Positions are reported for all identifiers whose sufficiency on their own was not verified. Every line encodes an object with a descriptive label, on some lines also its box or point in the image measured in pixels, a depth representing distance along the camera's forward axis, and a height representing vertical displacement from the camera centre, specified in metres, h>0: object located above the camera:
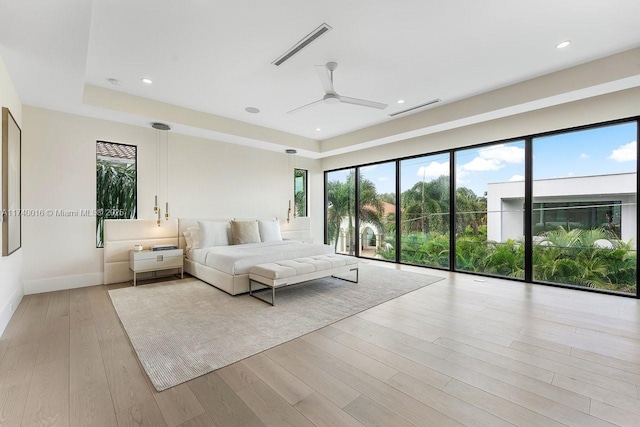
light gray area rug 2.34 -1.17
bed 4.09 -0.63
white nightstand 4.57 -0.78
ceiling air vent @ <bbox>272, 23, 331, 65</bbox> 2.80 +1.81
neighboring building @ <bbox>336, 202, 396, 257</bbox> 6.90 -0.53
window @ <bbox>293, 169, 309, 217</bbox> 7.74 +0.60
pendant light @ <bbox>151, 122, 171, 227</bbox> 5.22 +0.58
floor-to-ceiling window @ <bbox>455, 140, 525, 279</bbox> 4.95 +0.09
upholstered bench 3.71 -0.79
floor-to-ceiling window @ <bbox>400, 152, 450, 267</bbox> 5.86 +0.08
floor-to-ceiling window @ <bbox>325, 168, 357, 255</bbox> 7.74 +0.10
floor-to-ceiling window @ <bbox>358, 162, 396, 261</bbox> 6.80 +0.09
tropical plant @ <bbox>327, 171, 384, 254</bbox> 7.20 +0.21
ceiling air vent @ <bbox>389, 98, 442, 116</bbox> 4.62 +1.83
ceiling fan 3.37 +1.56
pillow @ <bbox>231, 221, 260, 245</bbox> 5.61 -0.38
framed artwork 2.96 +0.33
